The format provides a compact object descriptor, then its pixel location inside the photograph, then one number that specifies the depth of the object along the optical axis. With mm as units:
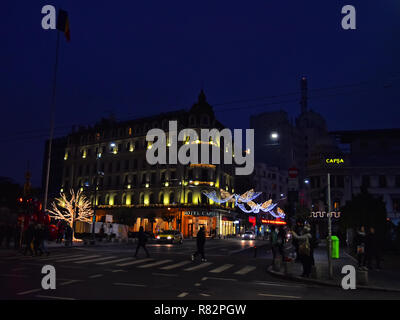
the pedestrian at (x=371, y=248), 16531
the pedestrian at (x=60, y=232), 35112
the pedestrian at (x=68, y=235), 30377
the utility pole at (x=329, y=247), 12672
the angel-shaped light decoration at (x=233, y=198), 44750
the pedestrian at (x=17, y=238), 25719
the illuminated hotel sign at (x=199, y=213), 61281
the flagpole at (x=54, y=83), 29184
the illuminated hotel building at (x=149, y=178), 62312
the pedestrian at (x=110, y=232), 43075
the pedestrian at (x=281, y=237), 18281
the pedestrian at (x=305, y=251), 13258
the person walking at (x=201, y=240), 19484
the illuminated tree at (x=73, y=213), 39169
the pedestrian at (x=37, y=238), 20312
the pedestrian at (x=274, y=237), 18236
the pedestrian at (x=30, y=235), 20656
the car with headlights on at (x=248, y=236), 56812
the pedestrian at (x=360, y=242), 16172
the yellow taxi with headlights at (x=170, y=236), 41269
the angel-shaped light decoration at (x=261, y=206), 47562
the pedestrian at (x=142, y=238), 20469
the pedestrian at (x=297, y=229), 15182
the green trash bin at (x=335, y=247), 19000
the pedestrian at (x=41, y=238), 20422
